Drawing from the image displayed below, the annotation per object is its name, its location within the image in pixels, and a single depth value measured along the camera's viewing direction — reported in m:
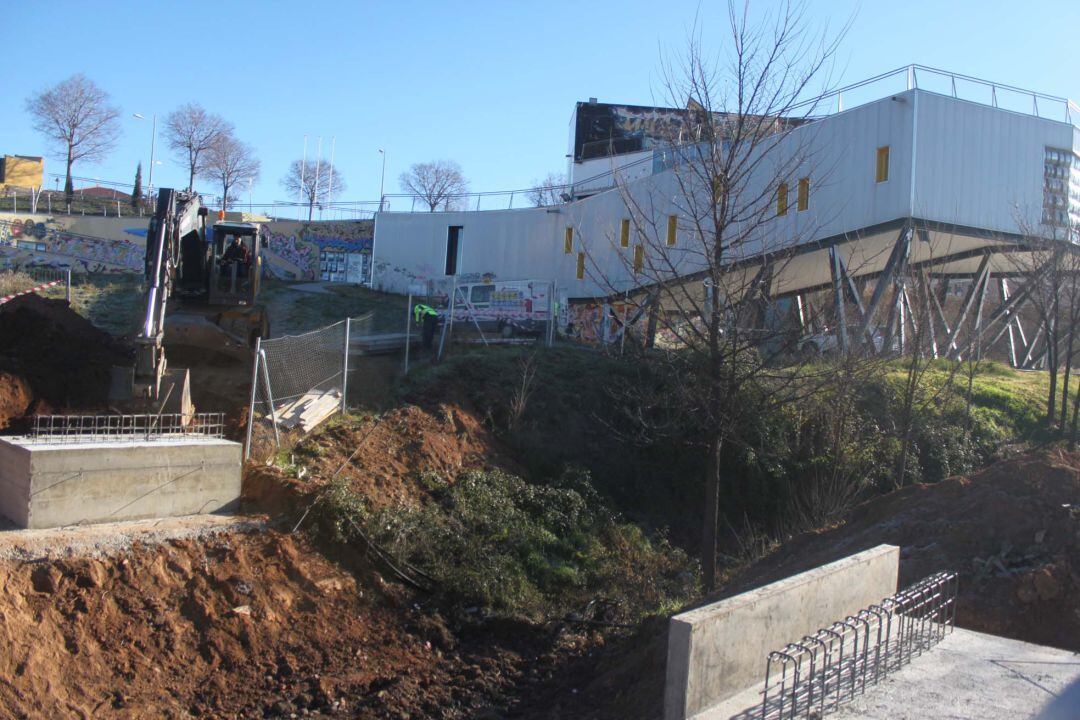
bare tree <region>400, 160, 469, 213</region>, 75.00
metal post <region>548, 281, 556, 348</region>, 23.56
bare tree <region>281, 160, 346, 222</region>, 70.25
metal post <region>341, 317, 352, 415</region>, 14.88
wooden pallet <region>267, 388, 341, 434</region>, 13.88
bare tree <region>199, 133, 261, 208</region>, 59.31
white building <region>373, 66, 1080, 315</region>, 20.55
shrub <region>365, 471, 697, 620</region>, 11.55
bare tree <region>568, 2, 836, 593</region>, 9.43
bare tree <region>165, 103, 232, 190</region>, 58.57
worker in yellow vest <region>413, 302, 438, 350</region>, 21.06
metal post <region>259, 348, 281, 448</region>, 13.05
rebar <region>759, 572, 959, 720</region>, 6.05
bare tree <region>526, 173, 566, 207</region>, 40.22
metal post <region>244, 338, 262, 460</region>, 12.34
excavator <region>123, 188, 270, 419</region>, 14.06
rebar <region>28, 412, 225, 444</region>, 10.52
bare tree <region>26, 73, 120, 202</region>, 55.38
